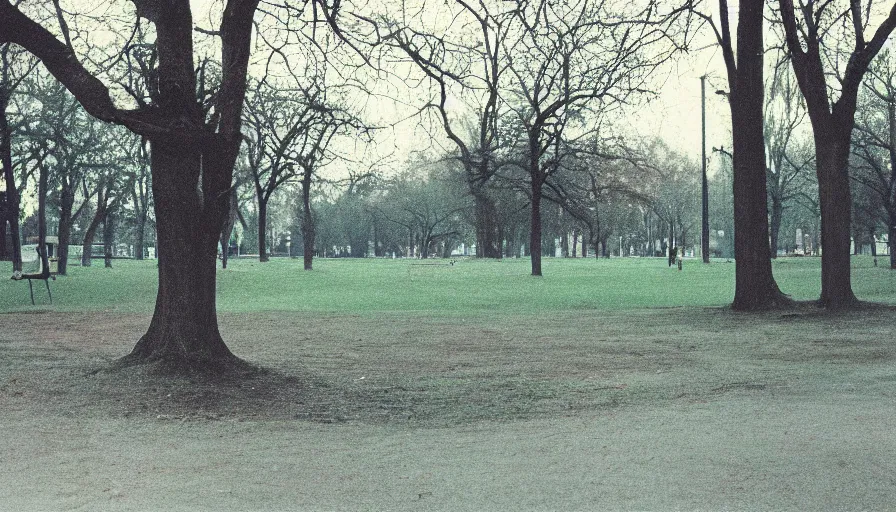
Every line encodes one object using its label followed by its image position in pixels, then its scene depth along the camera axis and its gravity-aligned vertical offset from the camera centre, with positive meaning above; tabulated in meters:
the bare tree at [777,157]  51.56 +6.08
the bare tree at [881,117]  35.17 +6.55
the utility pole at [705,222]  41.96 +1.59
